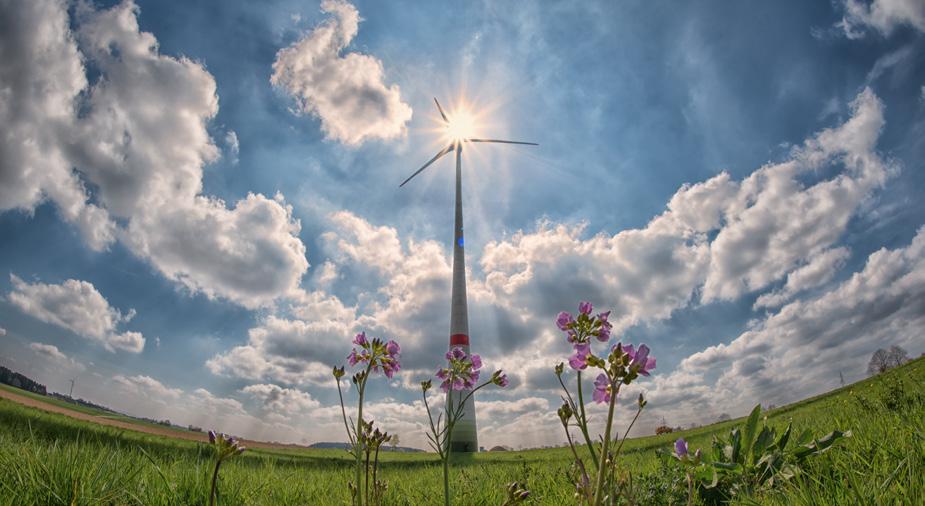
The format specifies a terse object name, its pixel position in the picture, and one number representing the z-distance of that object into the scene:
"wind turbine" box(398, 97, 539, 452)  34.47
